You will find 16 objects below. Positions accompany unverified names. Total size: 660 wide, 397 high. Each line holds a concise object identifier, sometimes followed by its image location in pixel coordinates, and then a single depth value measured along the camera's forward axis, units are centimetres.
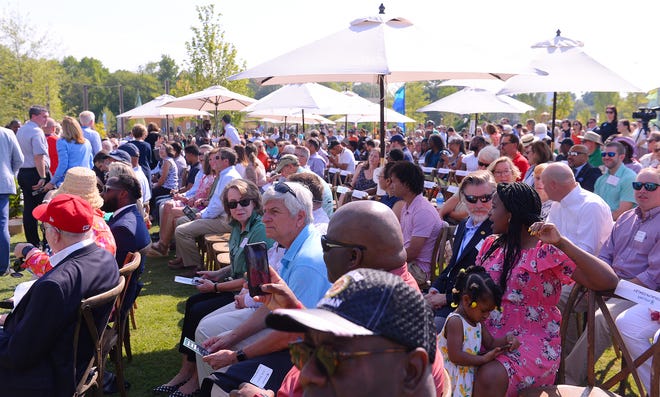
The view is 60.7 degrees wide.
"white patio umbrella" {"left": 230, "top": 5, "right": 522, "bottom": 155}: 526
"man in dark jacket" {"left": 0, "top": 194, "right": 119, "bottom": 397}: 287
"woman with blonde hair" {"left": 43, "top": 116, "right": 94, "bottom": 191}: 799
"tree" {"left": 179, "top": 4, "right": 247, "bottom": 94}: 2816
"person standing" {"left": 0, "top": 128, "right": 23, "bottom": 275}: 712
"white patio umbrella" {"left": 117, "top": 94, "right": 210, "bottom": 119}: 1672
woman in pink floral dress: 279
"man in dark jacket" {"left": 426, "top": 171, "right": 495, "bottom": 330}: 389
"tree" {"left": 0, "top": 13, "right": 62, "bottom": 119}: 3481
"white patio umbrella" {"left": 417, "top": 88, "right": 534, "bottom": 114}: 1398
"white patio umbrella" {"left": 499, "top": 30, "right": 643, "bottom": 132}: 719
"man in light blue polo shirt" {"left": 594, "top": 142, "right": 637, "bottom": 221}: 566
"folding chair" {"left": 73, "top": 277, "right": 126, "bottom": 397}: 303
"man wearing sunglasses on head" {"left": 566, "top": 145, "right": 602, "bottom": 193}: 662
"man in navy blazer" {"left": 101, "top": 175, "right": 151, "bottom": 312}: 441
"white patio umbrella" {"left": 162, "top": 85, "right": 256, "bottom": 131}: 1343
